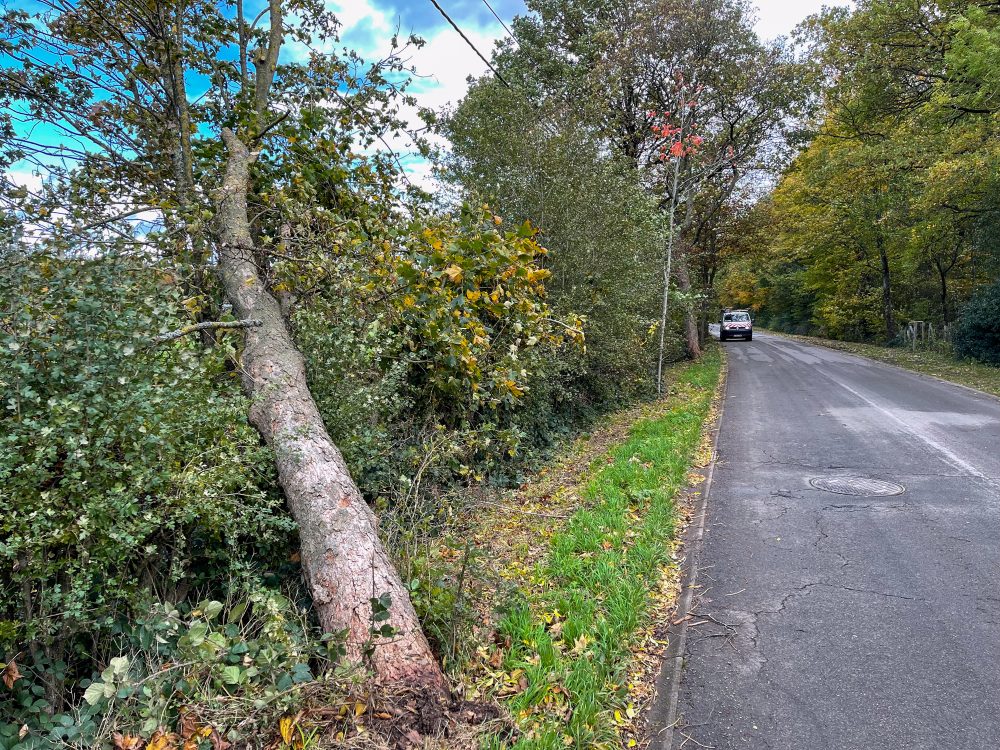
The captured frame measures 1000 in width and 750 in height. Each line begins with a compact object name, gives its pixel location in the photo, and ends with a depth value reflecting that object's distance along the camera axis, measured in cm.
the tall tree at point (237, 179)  316
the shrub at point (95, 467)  235
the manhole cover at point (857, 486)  592
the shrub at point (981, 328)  1688
